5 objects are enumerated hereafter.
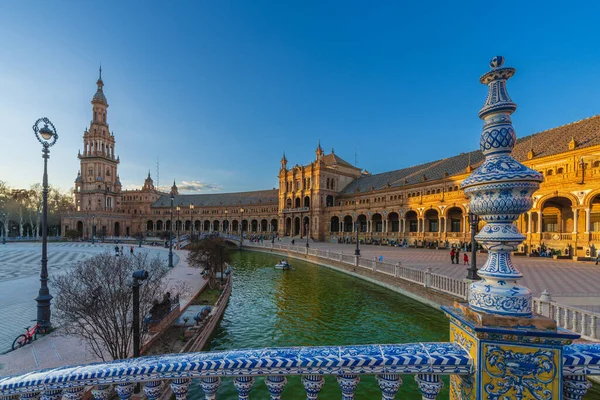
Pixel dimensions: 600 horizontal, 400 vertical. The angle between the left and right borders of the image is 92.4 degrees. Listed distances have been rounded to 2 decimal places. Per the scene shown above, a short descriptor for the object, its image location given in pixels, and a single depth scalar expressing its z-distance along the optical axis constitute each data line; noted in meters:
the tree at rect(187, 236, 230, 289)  19.41
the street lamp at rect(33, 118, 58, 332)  9.54
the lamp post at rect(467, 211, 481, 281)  12.03
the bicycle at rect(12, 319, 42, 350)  8.48
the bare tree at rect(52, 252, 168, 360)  7.16
